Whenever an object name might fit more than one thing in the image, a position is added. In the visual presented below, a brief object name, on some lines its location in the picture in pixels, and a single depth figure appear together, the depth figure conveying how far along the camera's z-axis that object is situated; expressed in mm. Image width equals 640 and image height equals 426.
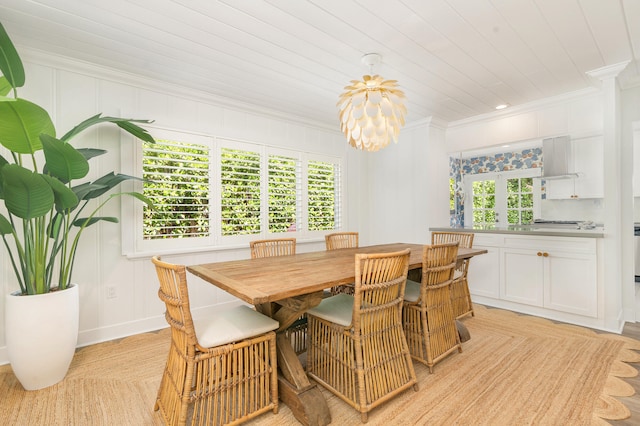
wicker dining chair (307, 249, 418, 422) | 1742
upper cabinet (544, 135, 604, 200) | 4484
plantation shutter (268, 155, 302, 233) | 3896
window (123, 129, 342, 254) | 3033
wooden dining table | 1555
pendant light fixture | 2260
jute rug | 1753
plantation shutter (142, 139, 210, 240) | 3010
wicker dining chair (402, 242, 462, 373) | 2223
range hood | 4535
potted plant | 1732
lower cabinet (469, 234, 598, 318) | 3096
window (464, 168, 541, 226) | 6168
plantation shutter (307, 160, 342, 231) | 4305
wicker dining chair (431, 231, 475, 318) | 2994
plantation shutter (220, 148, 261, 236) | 3504
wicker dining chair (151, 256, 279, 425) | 1531
